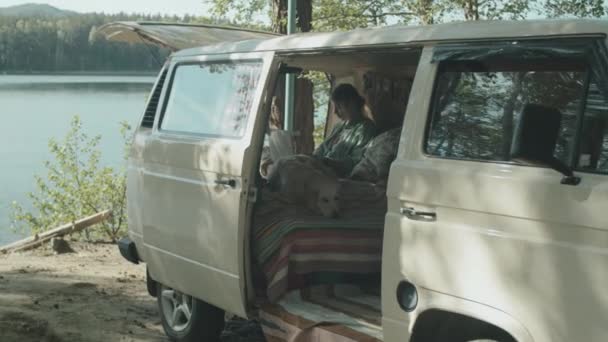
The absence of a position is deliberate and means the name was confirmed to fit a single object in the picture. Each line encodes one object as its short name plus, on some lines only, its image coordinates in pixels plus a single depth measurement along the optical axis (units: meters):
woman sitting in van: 6.87
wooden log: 12.25
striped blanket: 5.78
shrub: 16.60
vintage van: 3.70
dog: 6.04
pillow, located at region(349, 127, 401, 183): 6.36
